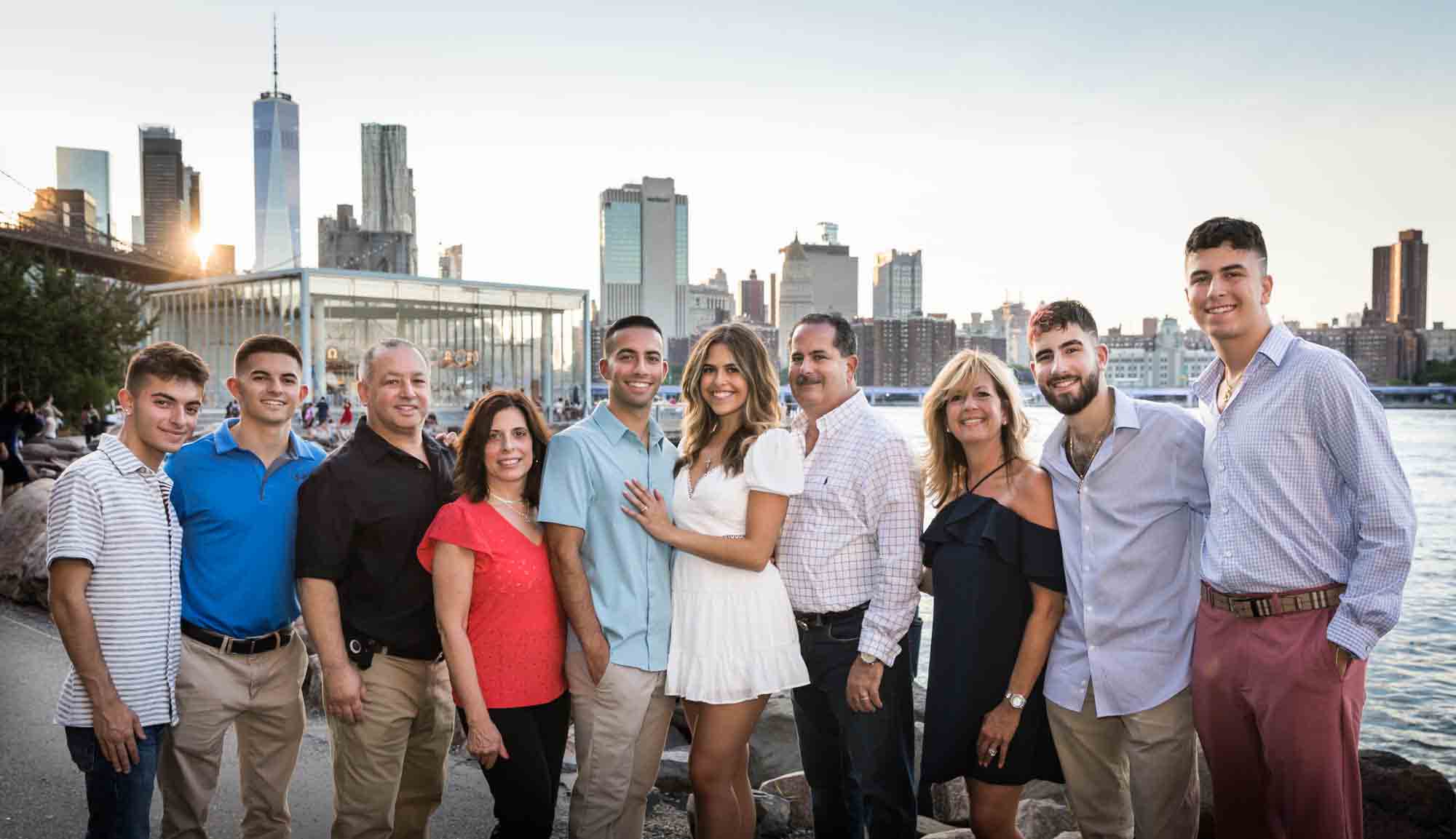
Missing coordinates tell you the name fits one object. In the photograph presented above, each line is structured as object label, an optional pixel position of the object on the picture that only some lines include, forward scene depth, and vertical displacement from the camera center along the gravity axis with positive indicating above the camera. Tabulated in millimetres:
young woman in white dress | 3555 -844
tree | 22688 +875
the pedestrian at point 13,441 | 12703 -1070
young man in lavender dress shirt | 3414 -850
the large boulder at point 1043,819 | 5320 -2594
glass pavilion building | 38406 +1998
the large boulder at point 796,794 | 5184 -2549
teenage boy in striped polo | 3281 -824
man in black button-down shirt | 3592 -866
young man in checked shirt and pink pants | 2986 -627
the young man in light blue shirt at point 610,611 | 3555 -934
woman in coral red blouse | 3465 -962
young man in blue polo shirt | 3637 -944
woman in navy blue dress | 3520 -1032
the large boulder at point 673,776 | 5676 -2501
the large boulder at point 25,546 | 8617 -1733
